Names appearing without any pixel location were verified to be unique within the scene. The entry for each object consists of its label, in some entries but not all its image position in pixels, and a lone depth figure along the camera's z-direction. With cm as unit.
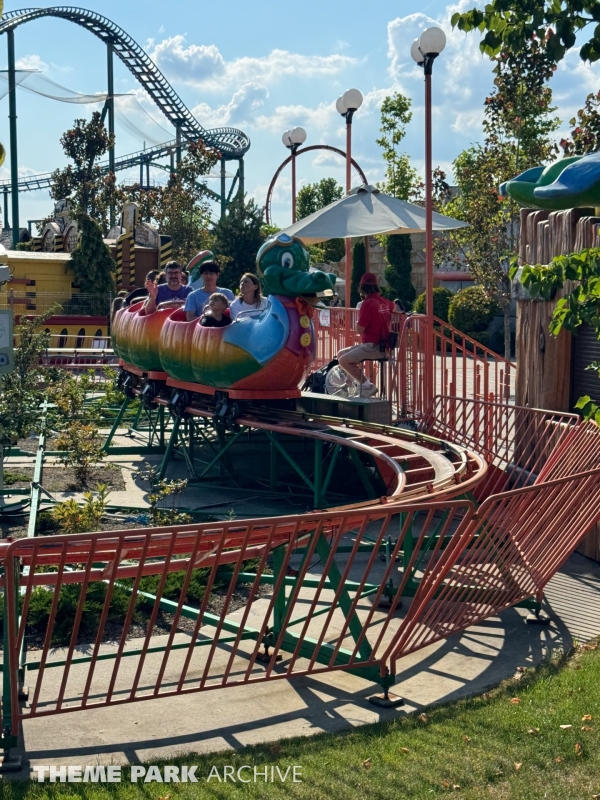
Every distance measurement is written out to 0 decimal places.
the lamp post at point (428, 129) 1105
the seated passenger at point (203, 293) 1231
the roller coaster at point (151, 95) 4581
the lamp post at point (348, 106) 1611
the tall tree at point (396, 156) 3609
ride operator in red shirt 1172
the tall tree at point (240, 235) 3697
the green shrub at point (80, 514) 895
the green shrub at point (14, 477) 1224
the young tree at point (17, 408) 1073
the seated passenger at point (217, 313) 1108
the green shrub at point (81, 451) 1195
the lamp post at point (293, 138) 1878
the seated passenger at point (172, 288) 1430
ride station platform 1075
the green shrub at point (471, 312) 3116
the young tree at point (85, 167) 5338
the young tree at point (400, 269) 3938
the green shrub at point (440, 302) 3466
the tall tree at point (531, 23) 482
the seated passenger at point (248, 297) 1210
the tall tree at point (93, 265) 3259
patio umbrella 1347
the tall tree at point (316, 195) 6222
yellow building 3080
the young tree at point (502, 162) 2205
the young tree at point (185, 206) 4194
